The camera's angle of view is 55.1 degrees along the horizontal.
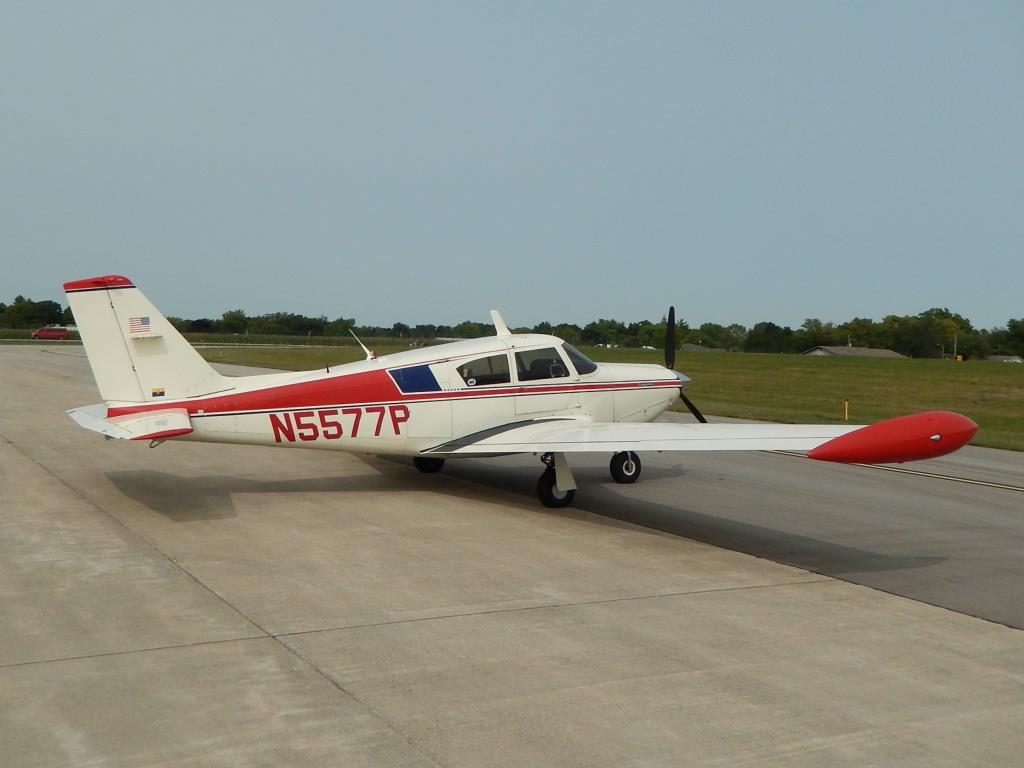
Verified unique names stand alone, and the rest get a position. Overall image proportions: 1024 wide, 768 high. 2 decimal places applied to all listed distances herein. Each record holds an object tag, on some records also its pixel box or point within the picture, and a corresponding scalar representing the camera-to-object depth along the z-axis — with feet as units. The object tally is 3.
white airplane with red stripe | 36.96
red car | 358.84
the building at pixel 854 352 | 393.70
